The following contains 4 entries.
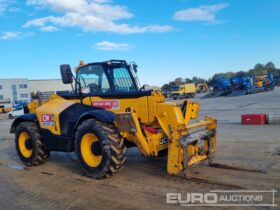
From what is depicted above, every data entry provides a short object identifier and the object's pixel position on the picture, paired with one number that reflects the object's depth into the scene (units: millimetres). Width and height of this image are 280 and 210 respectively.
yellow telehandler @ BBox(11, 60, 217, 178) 4594
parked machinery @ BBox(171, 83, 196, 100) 39390
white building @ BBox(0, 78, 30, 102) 65607
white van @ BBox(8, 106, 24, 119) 26599
